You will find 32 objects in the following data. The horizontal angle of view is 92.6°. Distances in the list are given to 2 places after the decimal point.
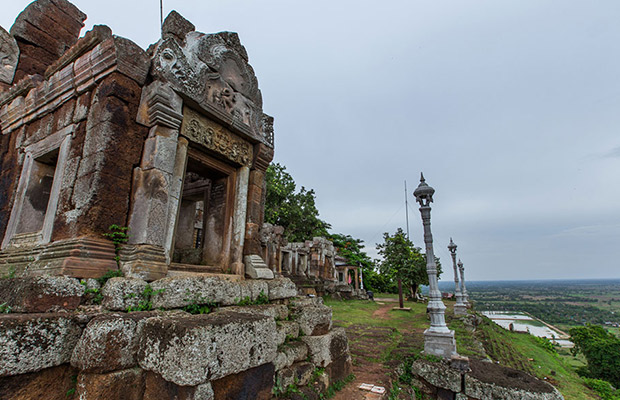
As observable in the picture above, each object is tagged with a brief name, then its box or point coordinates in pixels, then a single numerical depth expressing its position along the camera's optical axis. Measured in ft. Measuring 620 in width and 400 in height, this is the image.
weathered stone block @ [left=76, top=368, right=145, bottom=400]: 7.16
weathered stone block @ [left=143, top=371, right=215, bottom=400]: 6.55
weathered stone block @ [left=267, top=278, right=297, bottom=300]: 14.06
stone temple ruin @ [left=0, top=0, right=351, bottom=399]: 7.26
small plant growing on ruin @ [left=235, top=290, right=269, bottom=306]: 11.98
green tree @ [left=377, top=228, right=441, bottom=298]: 73.67
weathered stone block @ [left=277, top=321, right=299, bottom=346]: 12.07
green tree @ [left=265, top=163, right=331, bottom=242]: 83.56
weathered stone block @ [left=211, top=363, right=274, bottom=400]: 7.22
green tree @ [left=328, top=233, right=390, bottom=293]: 102.53
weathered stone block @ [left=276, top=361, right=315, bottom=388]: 10.78
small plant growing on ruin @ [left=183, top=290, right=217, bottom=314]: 10.11
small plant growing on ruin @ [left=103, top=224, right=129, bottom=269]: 10.52
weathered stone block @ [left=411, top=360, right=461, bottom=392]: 14.07
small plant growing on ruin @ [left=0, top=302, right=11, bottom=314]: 7.95
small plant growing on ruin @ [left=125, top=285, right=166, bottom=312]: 9.04
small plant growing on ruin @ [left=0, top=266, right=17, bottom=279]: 11.46
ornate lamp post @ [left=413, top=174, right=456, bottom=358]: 18.63
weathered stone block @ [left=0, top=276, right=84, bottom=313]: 7.95
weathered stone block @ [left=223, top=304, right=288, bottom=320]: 11.25
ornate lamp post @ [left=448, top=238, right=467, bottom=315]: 46.19
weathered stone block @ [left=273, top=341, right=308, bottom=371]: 11.06
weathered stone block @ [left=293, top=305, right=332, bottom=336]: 13.41
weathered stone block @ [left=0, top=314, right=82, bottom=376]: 6.56
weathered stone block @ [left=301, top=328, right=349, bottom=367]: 12.92
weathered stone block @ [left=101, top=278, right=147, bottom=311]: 8.77
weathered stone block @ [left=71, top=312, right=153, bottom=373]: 7.32
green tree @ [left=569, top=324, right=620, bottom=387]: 52.49
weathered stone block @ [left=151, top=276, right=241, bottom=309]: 9.64
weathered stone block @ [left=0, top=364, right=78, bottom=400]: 6.81
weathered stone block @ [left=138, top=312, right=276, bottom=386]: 6.53
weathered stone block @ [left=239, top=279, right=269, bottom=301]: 12.36
